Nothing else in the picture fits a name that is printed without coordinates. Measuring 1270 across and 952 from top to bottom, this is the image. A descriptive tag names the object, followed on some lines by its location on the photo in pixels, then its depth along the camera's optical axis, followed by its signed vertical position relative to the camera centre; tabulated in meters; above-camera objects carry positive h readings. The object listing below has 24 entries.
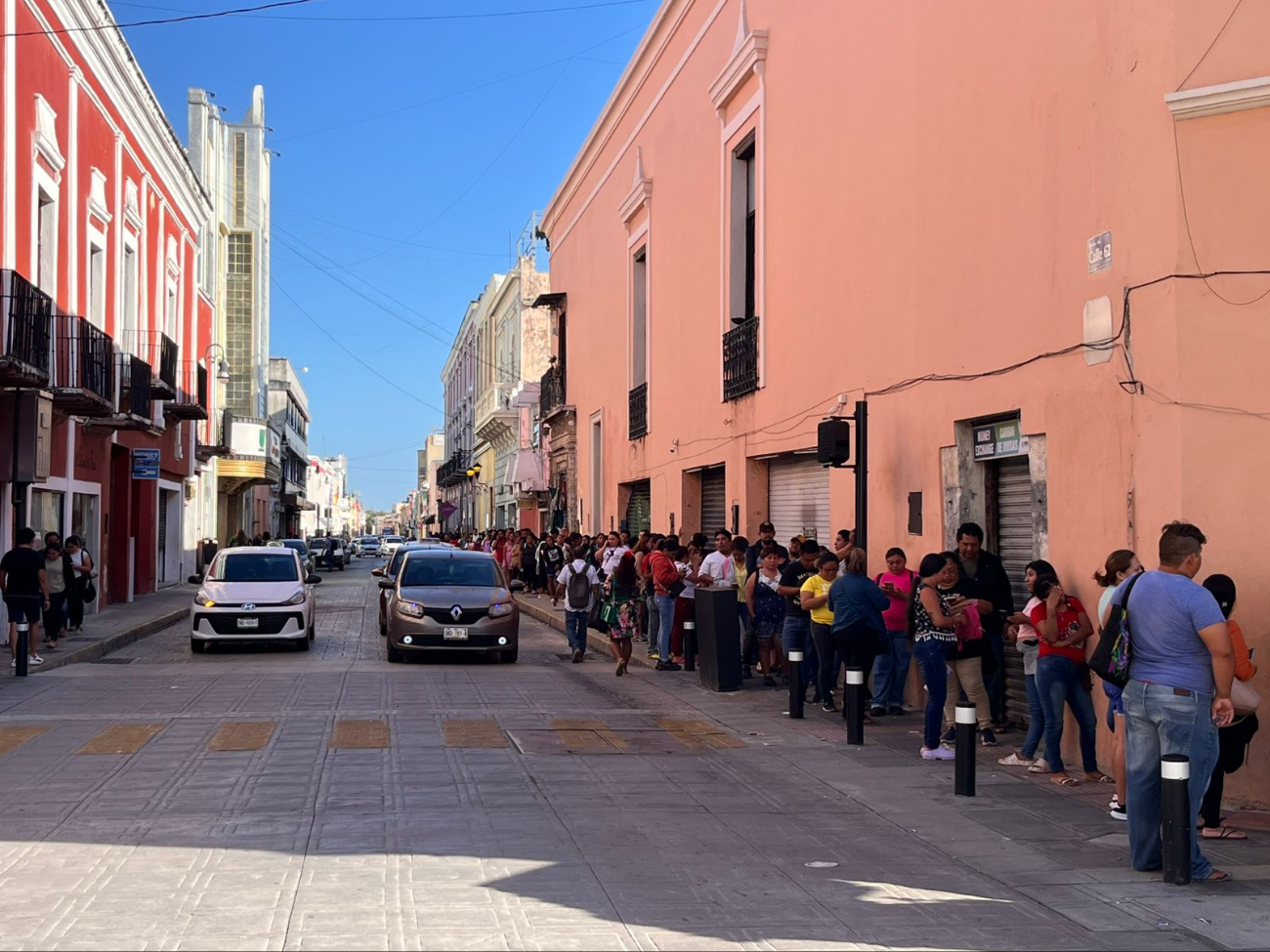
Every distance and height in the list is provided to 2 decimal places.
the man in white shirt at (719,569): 16.44 -0.34
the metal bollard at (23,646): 15.98 -1.23
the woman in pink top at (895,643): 12.92 -1.00
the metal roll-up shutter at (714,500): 22.03 +0.67
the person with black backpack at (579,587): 17.94 -0.61
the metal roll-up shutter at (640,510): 27.62 +0.65
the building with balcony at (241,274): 51.44 +10.63
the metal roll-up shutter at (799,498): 17.17 +0.56
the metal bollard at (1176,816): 6.87 -1.39
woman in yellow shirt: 13.20 -0.65
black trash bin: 15.28 -1.11
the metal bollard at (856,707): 11.41 -1.39
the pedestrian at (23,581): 16.62 -0.49
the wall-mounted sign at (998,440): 11.80 +0.89
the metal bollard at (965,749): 8.90 -1.39
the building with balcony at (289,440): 73.56 +6.05
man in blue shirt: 6.99 -0.71
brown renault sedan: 17.88 -0.97
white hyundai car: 19.48 -0.99
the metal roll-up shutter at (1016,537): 11.95 +0.03
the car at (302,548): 41.75 -0.23
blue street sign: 29.02 +1.60
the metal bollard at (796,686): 12.99 -1.39
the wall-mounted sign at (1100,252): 10.13 +2.15
